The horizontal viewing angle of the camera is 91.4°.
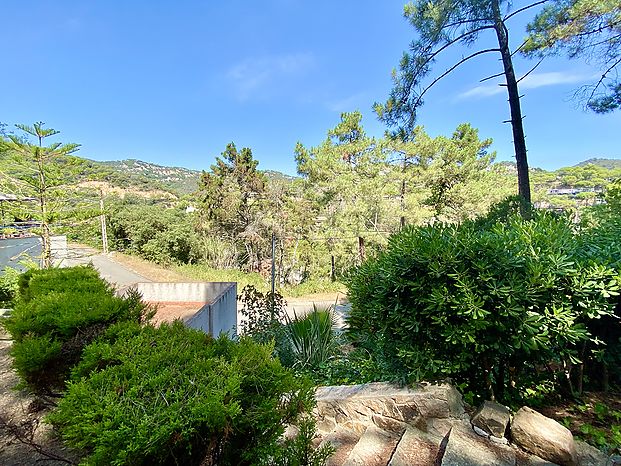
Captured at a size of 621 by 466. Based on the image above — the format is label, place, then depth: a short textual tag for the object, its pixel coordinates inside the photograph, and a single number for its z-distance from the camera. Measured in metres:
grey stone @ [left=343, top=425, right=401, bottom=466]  1.55
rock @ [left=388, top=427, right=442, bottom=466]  1.48
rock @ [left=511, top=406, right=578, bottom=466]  1.39
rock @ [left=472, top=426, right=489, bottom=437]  1.57
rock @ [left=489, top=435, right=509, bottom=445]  1.52
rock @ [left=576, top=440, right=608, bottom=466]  1.38
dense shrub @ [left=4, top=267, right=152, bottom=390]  2.06
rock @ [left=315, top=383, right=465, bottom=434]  1.72
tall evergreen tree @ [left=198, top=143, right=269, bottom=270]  15.41
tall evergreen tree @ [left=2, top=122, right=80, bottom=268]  6.09
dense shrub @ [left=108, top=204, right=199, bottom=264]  14.85
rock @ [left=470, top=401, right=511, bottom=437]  1.54
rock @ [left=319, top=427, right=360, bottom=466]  1.62
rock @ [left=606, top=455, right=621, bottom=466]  1.38
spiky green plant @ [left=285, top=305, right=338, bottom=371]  3.23
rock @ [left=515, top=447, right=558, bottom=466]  1.40
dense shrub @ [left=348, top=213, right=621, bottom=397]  1.64
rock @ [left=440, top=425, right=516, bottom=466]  1.37
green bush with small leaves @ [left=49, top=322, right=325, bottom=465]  0.86
